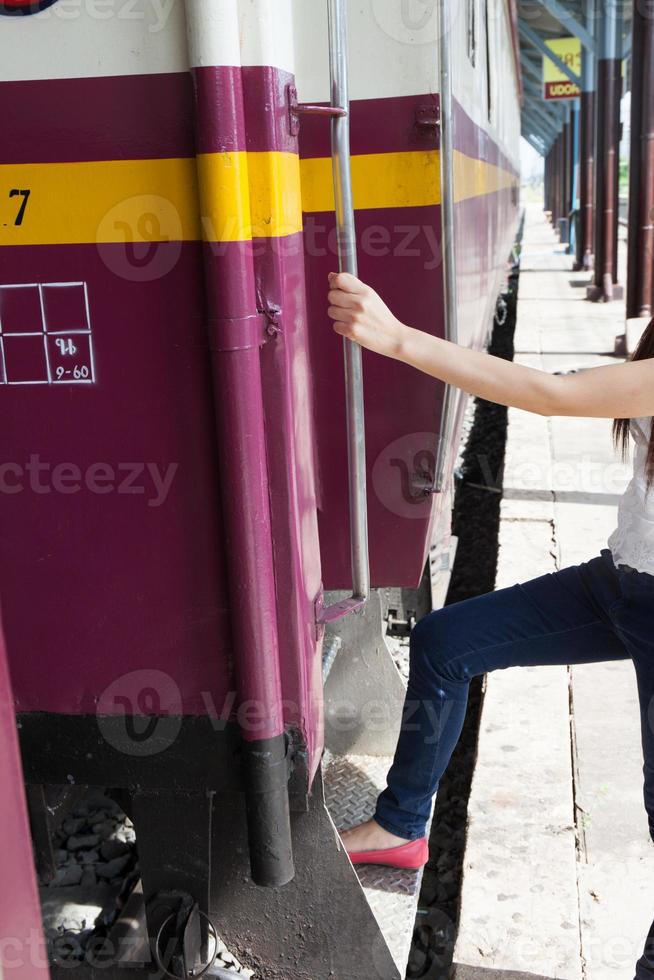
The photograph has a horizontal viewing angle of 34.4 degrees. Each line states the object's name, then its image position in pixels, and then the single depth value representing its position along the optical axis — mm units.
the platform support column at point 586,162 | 19516
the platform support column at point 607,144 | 14109
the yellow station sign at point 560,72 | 22594
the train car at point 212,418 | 1834
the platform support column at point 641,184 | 9195
